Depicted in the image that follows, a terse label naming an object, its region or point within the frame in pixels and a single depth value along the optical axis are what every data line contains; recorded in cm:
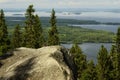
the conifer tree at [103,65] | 5590
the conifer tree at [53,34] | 5964
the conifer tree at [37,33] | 5726
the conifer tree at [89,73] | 5600
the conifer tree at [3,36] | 5066
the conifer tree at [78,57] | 5936
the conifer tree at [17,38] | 6895
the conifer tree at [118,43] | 5999
